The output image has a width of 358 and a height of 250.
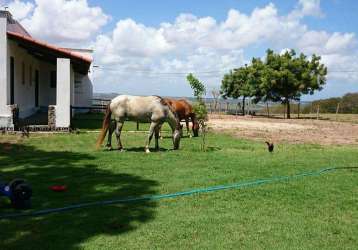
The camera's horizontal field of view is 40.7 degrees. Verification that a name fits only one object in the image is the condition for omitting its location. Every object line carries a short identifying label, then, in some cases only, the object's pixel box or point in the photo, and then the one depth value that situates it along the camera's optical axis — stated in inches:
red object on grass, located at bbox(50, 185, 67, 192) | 306.8
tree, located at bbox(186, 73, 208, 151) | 586.6
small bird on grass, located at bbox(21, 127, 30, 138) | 653.6
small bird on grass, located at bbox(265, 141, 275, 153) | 537.0
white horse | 519.8
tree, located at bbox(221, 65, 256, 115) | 1801.2
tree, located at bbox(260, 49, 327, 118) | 1603.1
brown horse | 711.7
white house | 697.0
